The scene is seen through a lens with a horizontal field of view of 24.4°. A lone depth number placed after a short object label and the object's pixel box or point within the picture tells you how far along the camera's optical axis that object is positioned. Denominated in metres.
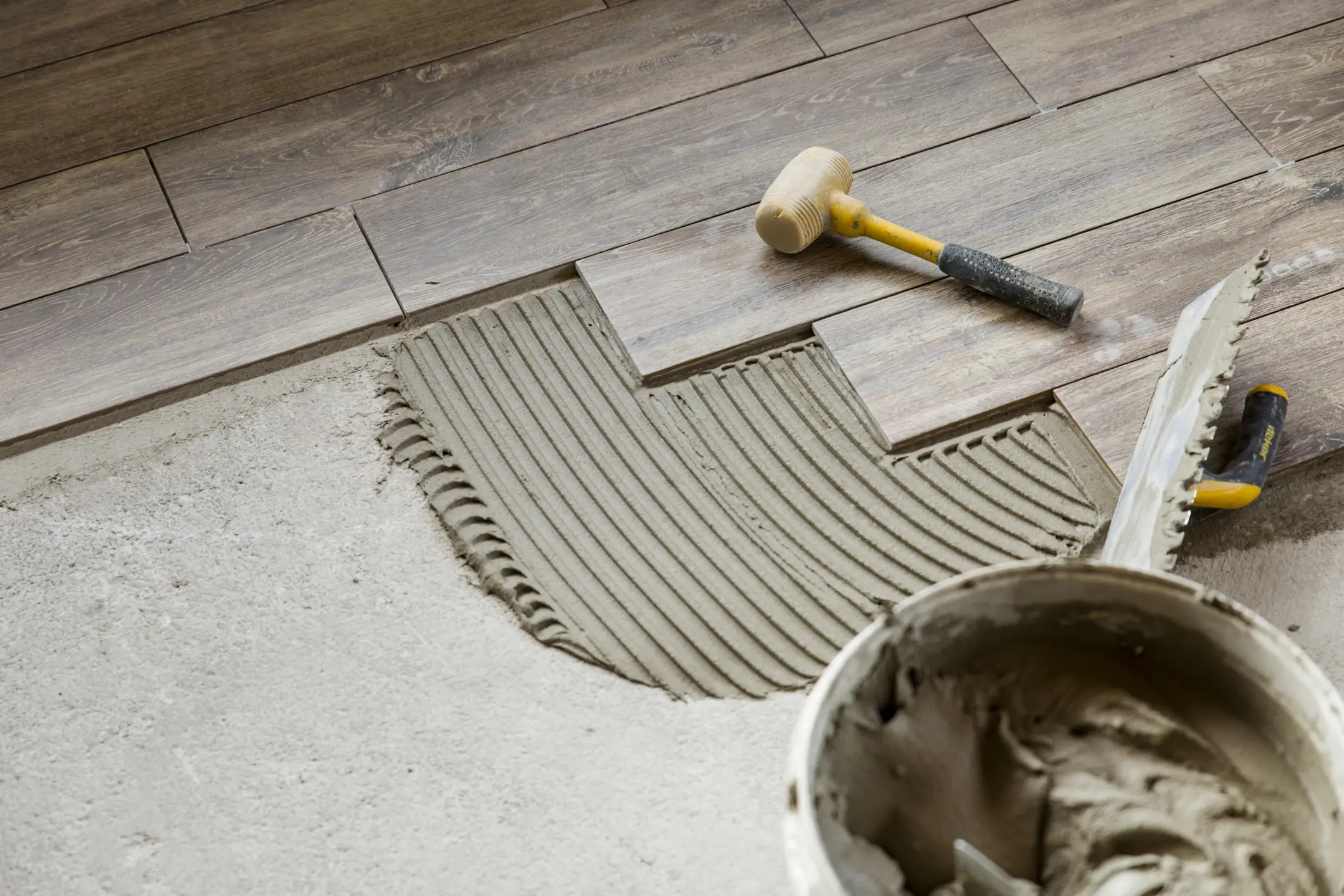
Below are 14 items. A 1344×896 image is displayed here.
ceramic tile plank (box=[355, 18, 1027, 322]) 3.05
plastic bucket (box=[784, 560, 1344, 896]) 2.36
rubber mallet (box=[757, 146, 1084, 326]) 2.92
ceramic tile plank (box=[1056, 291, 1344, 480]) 2.84
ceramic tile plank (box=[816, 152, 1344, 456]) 2.91
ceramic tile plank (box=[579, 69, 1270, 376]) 2.98
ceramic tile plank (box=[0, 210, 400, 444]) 2.97
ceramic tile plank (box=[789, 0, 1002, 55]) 3.20
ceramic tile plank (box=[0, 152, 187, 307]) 3.06
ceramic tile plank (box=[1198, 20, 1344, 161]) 3.07
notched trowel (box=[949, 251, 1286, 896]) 2.62
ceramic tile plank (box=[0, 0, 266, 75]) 3.23
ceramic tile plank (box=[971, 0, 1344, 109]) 3.14
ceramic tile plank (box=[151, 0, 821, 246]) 3.11
